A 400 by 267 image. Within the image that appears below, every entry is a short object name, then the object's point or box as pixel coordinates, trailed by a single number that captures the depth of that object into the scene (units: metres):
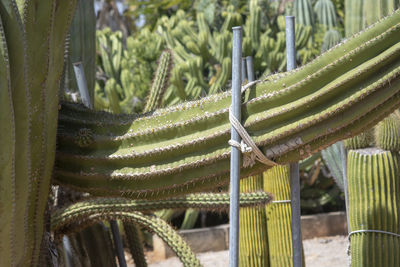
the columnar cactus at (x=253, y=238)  3.24
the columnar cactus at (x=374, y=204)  2.80
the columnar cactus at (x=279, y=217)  3.15
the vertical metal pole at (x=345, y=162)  3.15
